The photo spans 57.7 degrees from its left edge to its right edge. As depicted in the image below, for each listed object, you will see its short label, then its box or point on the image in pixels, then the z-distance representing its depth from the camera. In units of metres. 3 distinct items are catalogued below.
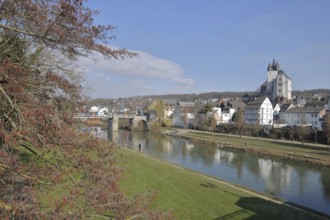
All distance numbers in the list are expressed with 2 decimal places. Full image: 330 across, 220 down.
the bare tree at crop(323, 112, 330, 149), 39.25
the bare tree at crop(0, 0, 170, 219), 3.71
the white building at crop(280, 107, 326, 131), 57.38
